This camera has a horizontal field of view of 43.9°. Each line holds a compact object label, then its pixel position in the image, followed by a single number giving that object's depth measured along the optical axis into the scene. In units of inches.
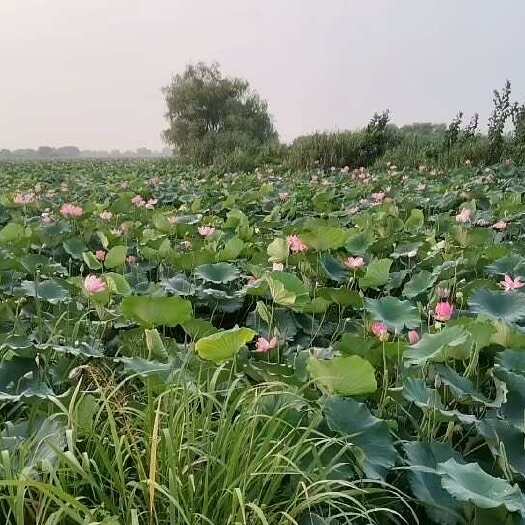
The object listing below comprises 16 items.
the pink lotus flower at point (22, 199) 177.2
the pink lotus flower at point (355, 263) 98.1
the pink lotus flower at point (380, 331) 68.2
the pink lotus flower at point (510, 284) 81.0
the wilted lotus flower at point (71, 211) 146.6
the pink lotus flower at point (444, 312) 70.9
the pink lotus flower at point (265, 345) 68.7
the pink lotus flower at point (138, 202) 184.2
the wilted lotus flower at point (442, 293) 85.0
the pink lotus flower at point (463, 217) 125.7
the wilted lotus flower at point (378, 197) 192.9
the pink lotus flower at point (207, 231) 124.6
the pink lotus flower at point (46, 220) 144.6
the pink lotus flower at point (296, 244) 101.3
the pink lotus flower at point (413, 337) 70.3
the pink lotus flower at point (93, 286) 78.9
